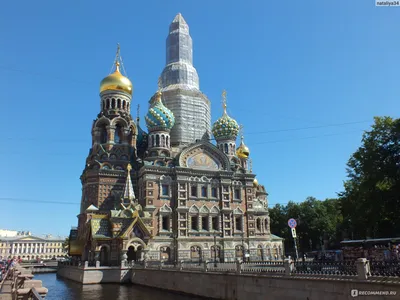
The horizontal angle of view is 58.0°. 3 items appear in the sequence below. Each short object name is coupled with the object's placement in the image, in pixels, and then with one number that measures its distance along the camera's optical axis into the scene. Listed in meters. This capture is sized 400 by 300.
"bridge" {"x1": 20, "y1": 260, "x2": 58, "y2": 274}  53.65
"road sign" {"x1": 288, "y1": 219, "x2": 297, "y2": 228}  19.86
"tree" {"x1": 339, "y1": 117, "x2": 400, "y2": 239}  28.91
